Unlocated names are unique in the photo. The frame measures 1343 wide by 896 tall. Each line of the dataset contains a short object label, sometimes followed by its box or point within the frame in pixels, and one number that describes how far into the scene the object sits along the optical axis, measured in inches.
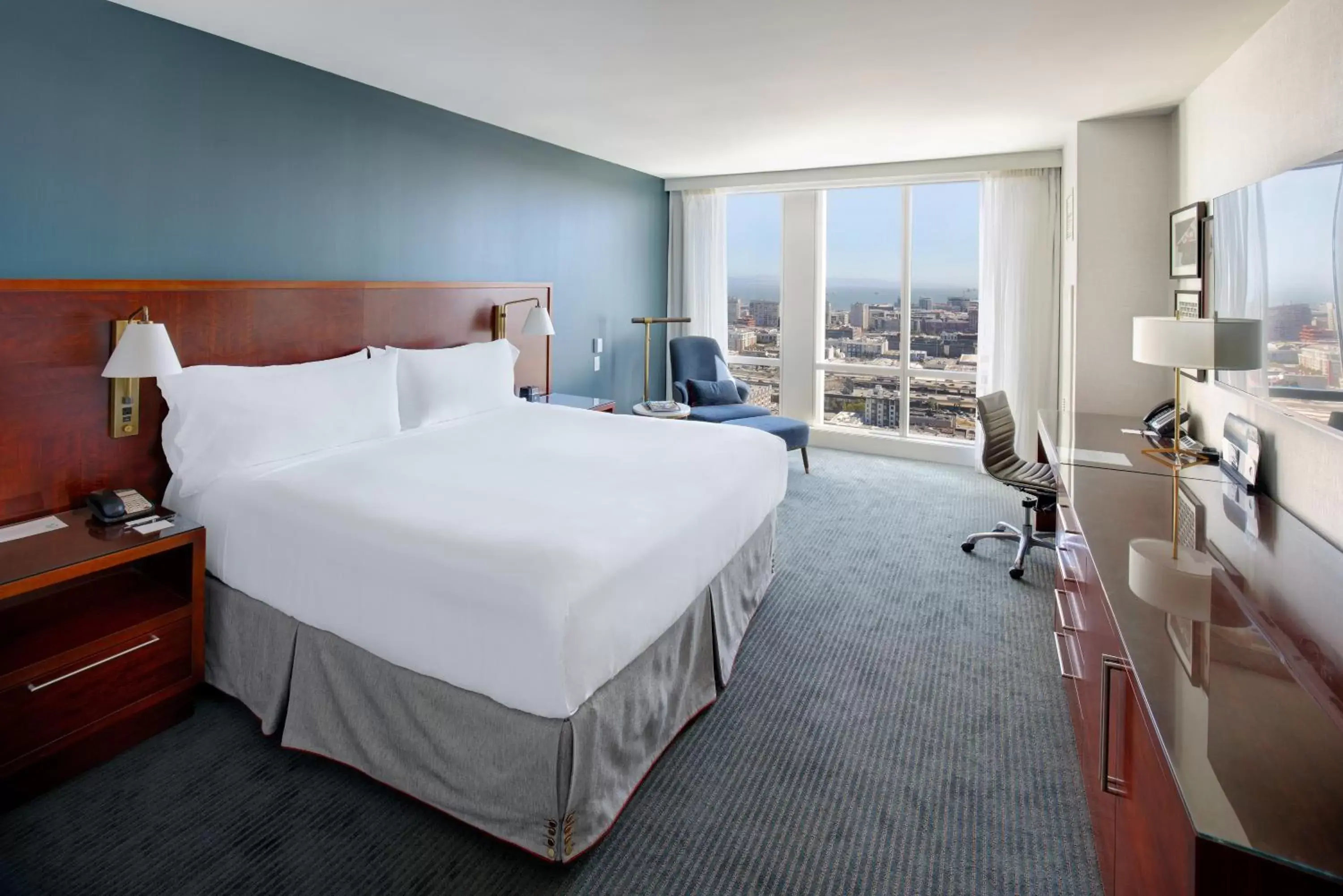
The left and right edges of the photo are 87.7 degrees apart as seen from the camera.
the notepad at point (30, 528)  87.8
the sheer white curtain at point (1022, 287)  212.2
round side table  209.2
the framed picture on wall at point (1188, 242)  129.6
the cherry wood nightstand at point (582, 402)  187.0
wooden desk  34.3
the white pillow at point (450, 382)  144.6
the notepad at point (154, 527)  91.3
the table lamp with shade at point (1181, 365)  62.2
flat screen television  72.4
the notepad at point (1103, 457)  114.5
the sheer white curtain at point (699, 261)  263.4
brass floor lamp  233.1
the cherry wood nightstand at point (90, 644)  77.9
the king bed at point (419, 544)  69.9
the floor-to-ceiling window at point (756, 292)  263.0
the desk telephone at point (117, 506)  92.7
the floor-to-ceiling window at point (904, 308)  233.1
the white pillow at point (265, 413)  103.3
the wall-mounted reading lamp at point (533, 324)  179.2
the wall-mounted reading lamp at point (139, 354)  95.4
